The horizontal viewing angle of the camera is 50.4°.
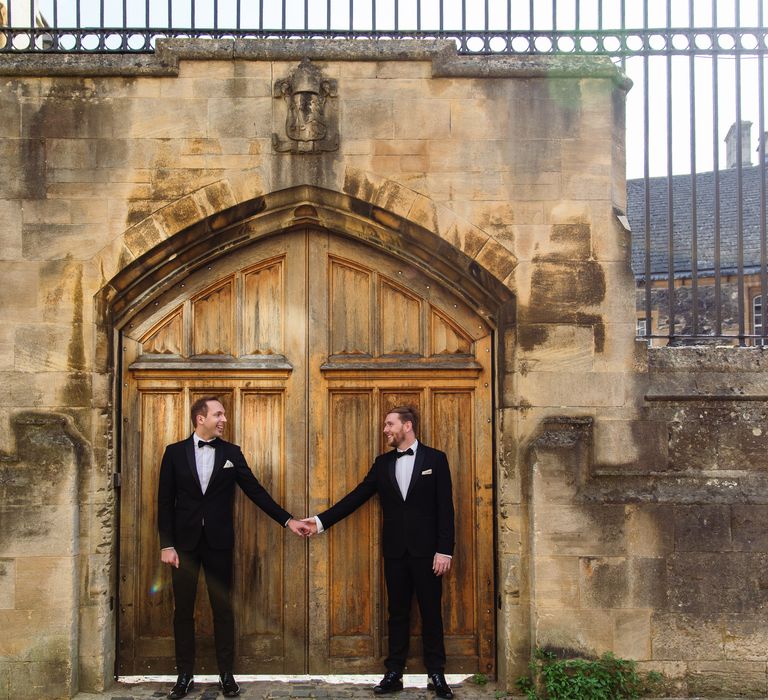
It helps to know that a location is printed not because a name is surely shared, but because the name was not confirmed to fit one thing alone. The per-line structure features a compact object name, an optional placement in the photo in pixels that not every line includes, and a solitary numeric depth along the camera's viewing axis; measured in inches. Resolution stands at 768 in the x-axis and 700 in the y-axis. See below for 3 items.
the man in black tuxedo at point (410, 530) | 218.2
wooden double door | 232.4
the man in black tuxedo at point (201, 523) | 214.5
